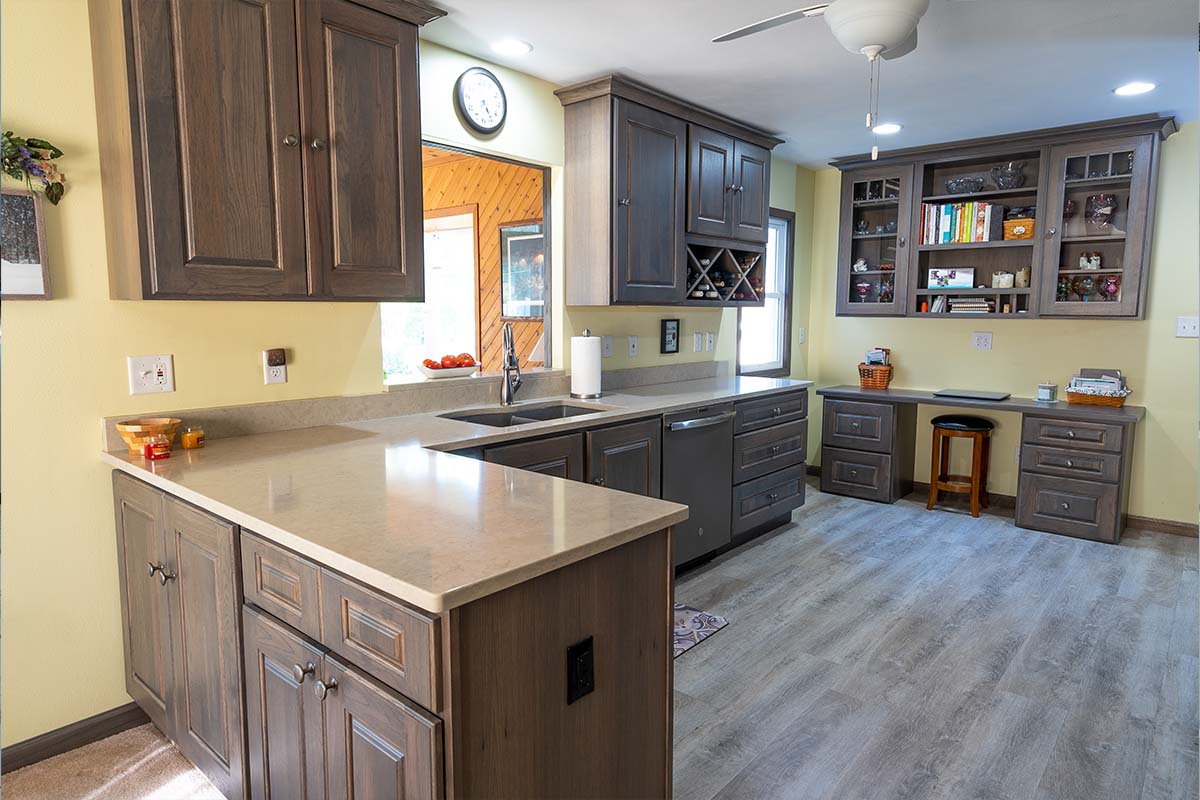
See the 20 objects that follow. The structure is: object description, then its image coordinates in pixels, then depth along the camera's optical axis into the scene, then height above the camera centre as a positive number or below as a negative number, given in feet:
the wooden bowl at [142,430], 6.81 -1.09
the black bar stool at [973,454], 15.33 -3.00
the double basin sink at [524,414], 10.16 -1.45
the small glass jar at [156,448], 6.72 -1.24
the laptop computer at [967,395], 15.47 -1.72
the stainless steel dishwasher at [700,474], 11.27 -2.58
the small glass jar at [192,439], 7.18 -1.23
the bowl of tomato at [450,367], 10.18 -0.73
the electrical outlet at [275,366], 8.22 -0.59
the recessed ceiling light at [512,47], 9.57 +3.62
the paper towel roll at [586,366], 11.59 -0.81
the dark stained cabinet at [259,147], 6.23 +1.61
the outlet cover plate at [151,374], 7.27 -0.60
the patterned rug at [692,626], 9.41 -4.26
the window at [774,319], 17.58 -0.07
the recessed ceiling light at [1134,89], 11.32 +3.64
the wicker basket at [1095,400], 14.24 -1.67
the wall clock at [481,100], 9.96 +3.06
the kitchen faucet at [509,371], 10.32 -0.80
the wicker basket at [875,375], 17.10 -1.42
